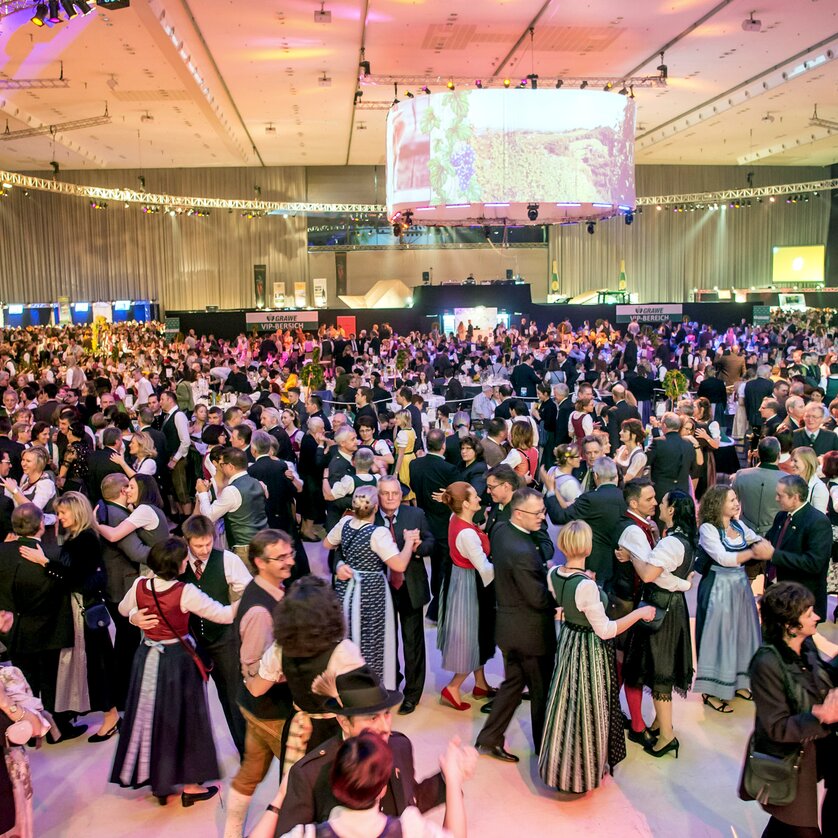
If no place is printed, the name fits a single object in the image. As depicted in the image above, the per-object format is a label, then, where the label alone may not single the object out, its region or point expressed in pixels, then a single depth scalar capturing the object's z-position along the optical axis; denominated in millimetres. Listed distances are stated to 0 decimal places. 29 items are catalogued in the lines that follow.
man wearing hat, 2086
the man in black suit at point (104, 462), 5684
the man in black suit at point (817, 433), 6258
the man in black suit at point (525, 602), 3660
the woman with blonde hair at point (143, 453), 5777
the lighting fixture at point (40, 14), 8327
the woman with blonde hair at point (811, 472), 4938
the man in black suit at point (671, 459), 6191
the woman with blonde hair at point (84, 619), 4000
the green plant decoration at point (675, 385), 9523
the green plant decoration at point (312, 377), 11031
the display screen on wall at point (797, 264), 30438
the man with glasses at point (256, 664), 2918
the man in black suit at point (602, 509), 4578
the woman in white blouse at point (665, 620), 3803
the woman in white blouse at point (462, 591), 4188
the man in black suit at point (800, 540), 4273
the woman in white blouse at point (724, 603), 4105
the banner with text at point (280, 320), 21906
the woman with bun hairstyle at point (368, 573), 3945
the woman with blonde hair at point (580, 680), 3391
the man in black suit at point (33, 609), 3914
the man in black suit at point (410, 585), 4195
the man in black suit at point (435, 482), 5395
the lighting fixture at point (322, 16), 12664
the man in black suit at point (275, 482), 5562
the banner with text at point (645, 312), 21312
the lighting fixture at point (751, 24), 13306
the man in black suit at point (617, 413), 7609
